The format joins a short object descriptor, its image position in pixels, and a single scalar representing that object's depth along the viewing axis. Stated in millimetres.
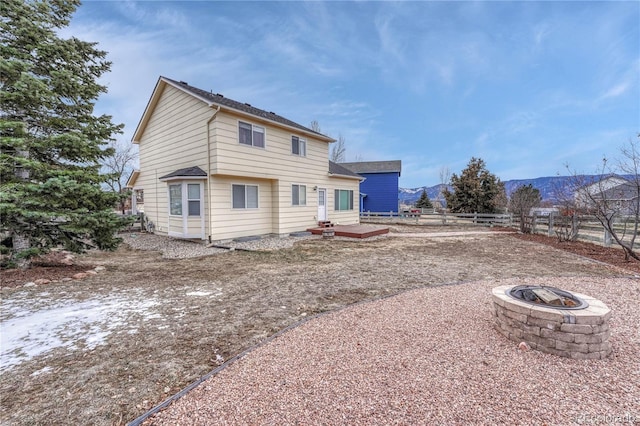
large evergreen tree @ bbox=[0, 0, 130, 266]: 5414
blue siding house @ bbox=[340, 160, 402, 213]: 25984
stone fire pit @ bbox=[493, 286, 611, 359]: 2658
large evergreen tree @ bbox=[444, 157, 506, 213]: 22547
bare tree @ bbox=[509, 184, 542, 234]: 13992
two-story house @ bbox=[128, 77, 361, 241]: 9898
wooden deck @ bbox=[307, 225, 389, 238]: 12211
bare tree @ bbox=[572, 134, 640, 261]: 7316
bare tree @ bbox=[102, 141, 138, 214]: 23886
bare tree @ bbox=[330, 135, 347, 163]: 36062
